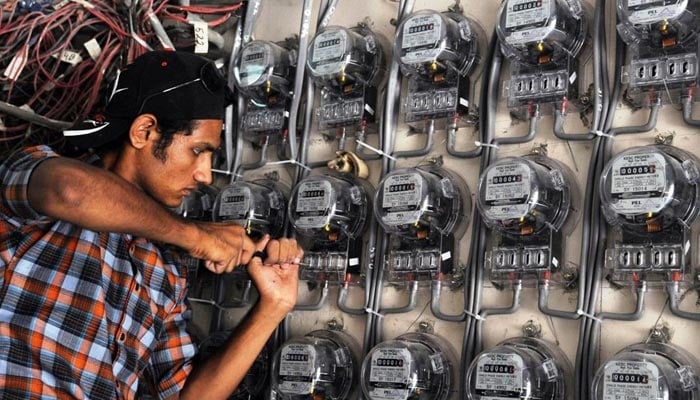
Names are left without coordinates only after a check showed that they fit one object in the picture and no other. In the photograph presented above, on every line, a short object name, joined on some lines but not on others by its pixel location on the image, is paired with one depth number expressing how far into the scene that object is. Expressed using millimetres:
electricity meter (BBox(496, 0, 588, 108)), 1646
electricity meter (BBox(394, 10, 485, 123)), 1780
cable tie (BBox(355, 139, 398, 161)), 1881
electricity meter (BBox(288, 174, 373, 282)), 1863
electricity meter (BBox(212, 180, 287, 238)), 1990
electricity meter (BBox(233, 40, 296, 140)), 2057
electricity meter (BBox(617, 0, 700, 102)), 1513
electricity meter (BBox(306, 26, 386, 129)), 1918
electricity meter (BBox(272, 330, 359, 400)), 1801
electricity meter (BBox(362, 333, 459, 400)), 1667
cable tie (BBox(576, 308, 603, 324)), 1556
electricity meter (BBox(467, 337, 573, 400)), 1533
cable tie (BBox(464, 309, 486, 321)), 1690
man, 1406
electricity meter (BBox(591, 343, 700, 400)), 1398
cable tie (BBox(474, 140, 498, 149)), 1746
